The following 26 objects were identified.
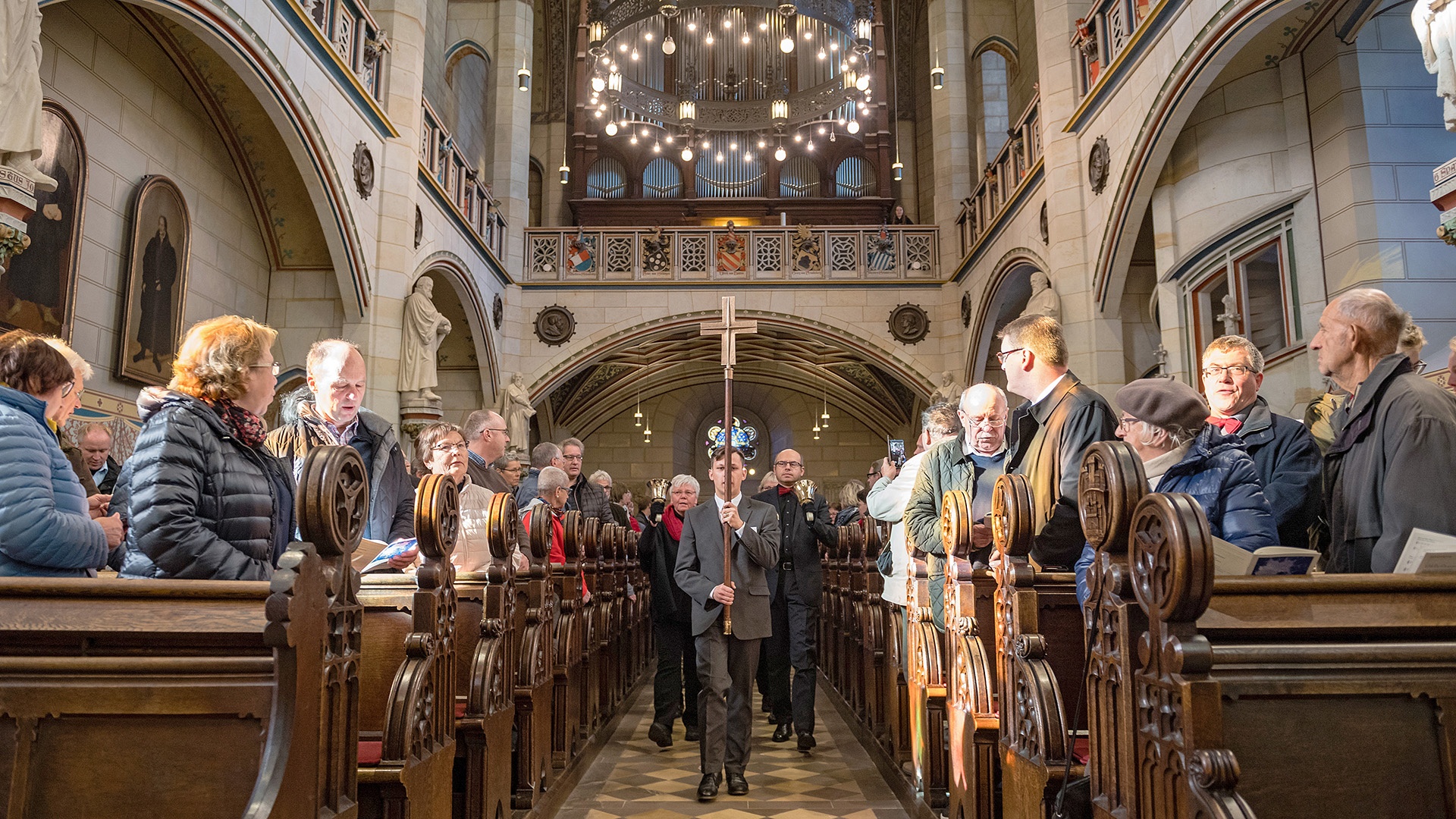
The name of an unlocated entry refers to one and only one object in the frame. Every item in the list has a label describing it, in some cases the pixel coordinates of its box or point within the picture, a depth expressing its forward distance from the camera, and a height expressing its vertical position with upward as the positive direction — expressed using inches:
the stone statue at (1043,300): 325.7 +85.3
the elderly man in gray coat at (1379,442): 95.2 +10.9
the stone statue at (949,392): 468.7 +78.0
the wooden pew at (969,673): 101.8 -13.0
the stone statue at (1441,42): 149.2 +78.1
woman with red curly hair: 81.0 +7.6
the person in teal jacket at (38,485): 85.9 +6.9
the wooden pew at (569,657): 165.6 -17.6
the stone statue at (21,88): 167.9 +82.0
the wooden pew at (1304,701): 60.2 -9.4
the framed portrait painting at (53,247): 214.8 +72.6
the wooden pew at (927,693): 129.3 -18.6
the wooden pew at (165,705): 63.0 -9.4
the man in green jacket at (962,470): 131.9 +11.8
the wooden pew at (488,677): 113.1 -14.5
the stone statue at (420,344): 342.3 +75.6
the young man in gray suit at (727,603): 162.1 -9.0
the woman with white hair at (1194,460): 90.9 +8.8
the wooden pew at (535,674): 137.9 -17.2
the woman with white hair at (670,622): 212.2 -14.7
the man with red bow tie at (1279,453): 111.0 +11.2
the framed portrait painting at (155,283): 256.8 +75.7
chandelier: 597.6 +317.0
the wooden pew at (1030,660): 84.2 -10.2
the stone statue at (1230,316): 255.4 +61.3
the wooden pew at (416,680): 86.4 -11.8
